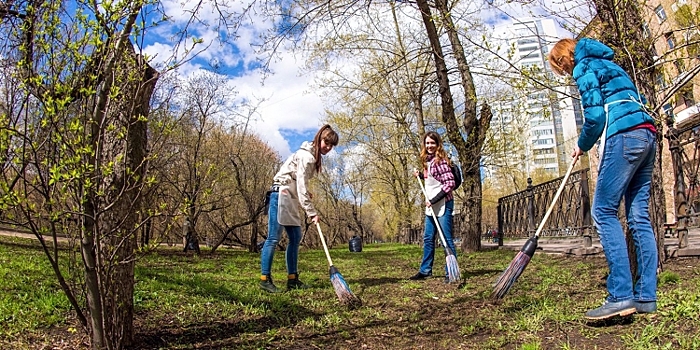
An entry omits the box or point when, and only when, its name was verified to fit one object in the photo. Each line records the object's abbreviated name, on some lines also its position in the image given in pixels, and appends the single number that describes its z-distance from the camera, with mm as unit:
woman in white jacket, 4734
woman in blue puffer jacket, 2758
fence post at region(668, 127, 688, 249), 5180
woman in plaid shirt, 5336
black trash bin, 16797
